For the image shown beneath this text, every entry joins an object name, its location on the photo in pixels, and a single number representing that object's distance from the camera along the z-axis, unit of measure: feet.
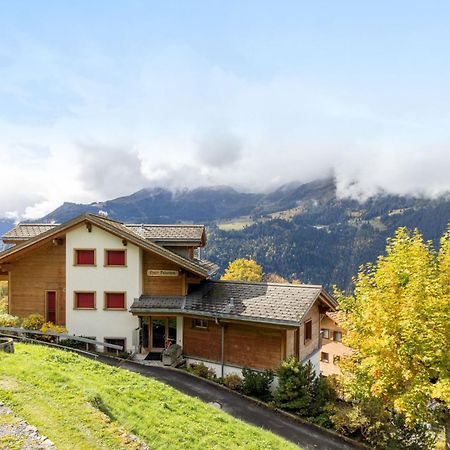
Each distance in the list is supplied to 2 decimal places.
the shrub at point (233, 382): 72.60
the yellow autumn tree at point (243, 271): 258.37
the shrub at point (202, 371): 76.84
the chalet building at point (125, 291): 82.69
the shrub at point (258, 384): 70.08
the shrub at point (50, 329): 84.69
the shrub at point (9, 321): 85.40
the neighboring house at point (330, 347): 175.22
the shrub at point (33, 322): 85.10
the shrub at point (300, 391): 65.36
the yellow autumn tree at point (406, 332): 45.39
